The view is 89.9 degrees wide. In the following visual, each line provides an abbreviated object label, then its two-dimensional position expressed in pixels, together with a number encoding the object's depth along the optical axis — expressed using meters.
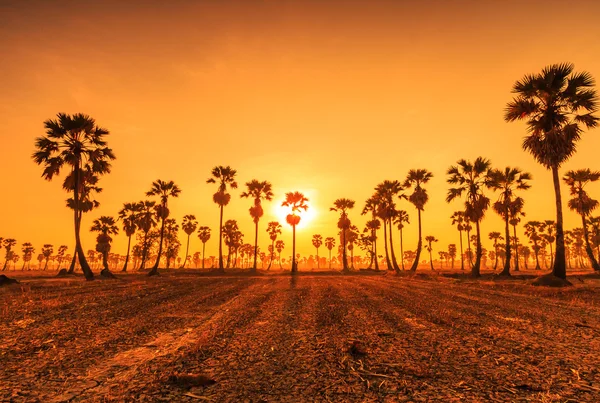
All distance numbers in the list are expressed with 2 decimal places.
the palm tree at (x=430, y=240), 121.44
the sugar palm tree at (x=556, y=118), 21.44
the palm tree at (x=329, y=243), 128.75
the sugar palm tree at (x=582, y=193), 41.38
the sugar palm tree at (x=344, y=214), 62.84
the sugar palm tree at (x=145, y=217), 62.47
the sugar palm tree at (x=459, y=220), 85.56
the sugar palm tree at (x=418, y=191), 45.72
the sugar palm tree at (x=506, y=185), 36.94
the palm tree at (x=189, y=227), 88.90
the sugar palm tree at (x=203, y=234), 102.00
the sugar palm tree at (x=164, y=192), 48.22
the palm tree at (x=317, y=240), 125.50
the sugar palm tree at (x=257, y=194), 56.22
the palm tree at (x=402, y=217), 63.47
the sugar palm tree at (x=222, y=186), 50.91
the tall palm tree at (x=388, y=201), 52.29
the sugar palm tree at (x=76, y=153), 26.06
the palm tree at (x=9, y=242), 115.69
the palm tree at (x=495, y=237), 104.43
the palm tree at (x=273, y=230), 94.75
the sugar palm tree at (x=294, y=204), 56.56
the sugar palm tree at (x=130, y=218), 64.25
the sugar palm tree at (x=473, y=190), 37.00
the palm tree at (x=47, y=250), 129.75
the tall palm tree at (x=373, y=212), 57.73
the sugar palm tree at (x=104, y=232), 57.97
